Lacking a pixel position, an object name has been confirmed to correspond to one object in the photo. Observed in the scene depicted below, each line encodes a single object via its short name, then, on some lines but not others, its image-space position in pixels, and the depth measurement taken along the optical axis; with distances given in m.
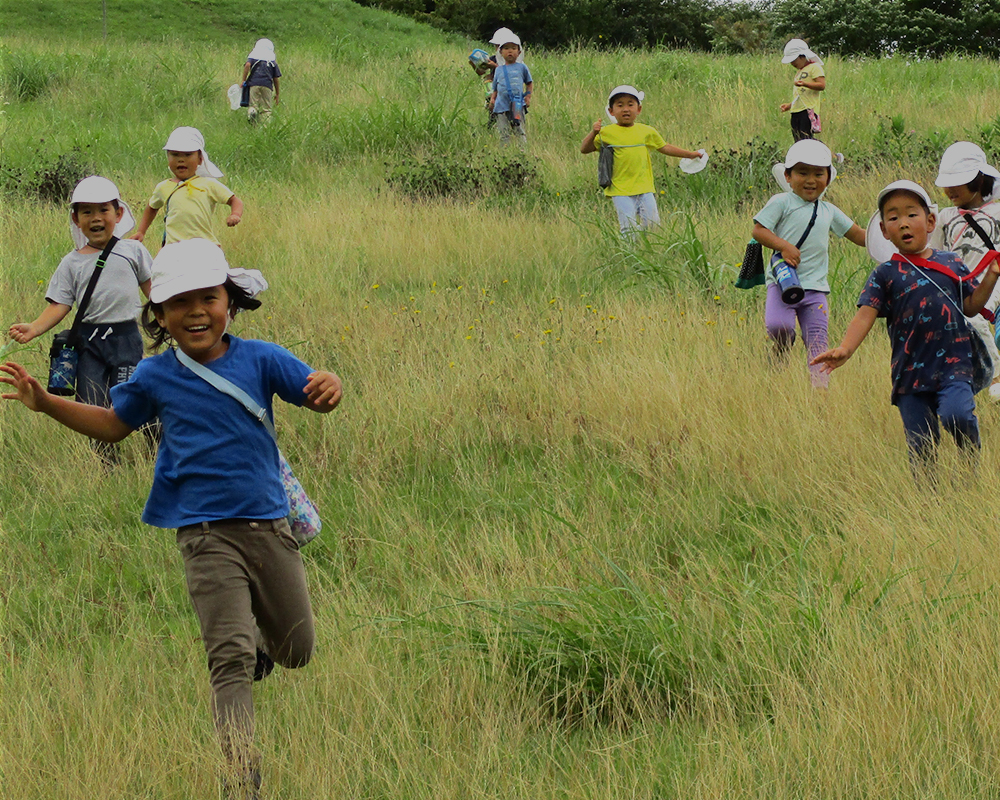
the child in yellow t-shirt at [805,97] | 26.29
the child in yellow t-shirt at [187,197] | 15.80
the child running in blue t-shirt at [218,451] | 6.27
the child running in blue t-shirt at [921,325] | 9.28
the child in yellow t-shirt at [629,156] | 19.05
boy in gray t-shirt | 11.80
